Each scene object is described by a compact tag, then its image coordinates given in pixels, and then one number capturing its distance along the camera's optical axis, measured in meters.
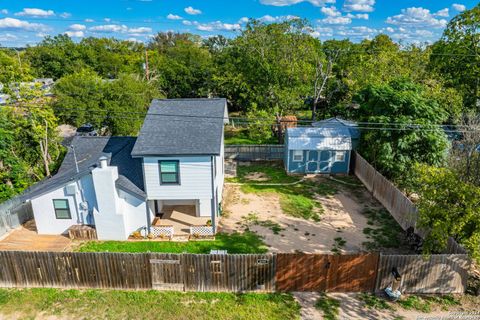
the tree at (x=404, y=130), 19.20
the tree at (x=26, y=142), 19.53
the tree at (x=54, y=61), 60.62
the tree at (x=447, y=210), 10.94
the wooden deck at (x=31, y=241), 15.63
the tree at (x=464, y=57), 28.97
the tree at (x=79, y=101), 25.89
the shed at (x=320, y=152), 25.05
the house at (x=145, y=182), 15.66
